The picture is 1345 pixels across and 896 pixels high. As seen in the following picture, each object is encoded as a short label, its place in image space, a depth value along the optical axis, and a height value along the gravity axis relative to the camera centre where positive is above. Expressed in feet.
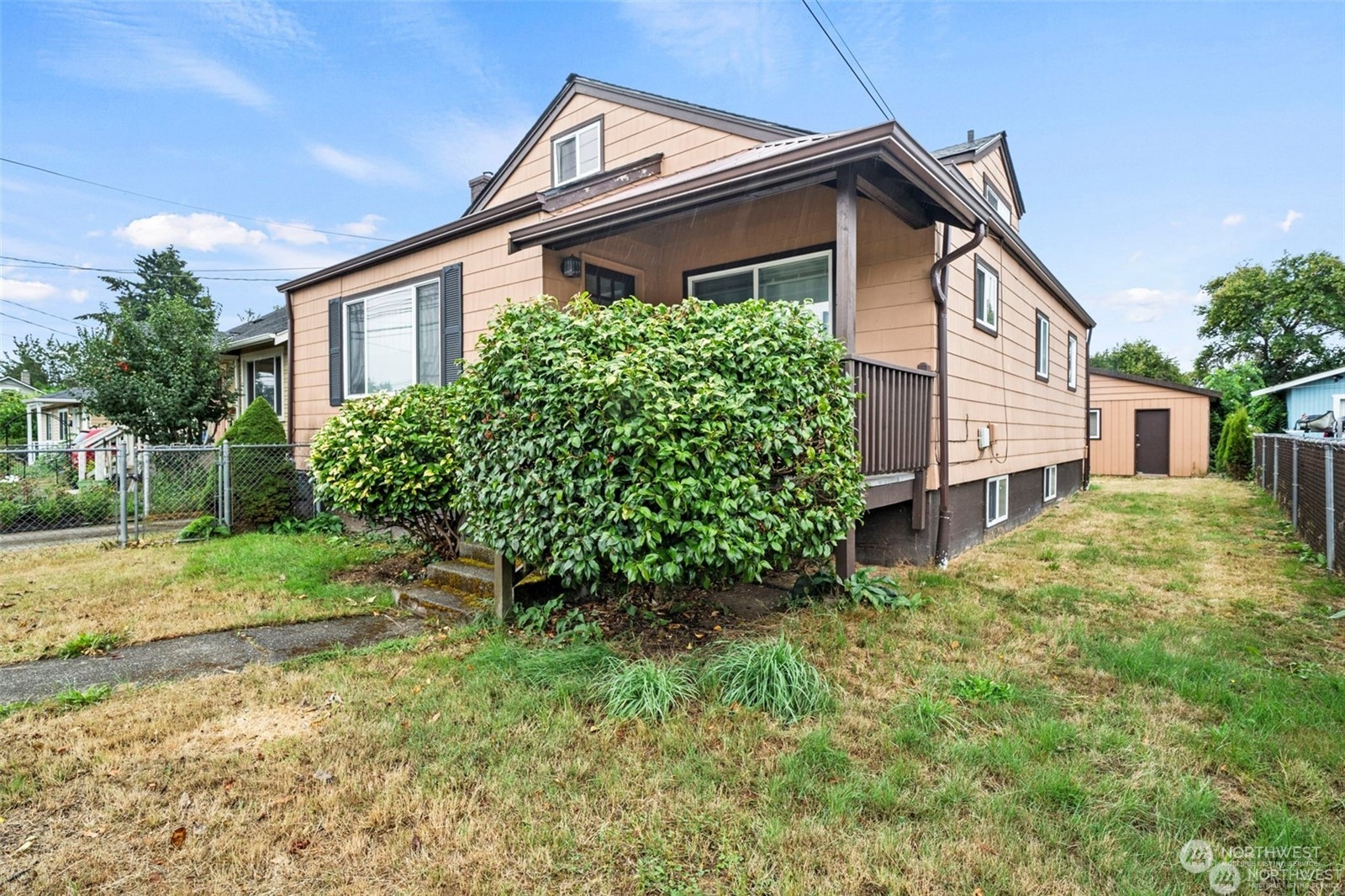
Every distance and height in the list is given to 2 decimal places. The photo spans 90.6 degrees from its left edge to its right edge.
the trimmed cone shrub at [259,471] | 25.90 -1.00
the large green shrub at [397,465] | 17.37 -0.51
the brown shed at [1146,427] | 58.13 +1.45
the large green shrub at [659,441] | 10.60 +0.06
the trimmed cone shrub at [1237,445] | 52.39 -0.22
